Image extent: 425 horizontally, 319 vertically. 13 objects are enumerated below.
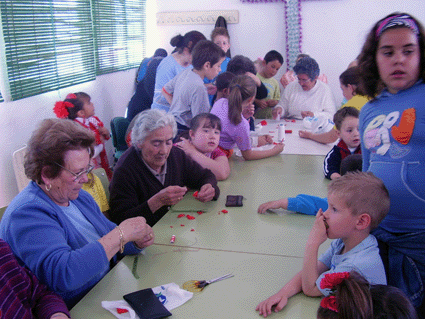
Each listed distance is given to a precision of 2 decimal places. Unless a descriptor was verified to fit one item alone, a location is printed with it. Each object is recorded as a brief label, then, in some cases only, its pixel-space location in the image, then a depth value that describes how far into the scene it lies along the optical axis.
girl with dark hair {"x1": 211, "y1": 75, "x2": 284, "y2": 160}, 3.11
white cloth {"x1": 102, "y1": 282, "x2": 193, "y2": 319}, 1.36
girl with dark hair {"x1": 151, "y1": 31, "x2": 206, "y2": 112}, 4.23
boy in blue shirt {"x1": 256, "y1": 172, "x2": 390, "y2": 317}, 1.36
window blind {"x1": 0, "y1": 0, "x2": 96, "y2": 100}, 3.40
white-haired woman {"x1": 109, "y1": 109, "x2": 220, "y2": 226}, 2.19
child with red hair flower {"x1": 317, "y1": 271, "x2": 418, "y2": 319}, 1.04
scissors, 1.49
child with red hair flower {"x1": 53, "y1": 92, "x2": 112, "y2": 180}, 3.70
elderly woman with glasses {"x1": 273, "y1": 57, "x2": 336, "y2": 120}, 4.54
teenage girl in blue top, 1.39
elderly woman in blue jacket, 1.39
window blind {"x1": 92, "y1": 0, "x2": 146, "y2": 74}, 5.09
